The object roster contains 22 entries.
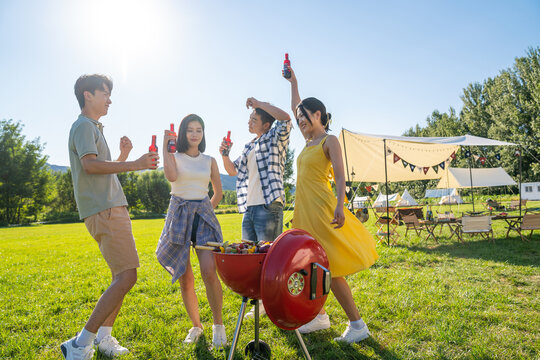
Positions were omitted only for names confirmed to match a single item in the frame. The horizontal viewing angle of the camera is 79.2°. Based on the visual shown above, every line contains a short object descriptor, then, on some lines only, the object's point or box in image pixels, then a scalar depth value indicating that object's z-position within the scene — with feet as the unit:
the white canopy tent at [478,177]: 68.44
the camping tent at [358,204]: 95.76
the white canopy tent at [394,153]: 35.55
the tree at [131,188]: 208.54
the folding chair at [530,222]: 29.45
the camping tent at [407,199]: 96.77
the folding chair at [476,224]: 29.30
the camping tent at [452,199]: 107.96
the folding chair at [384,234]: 31.10
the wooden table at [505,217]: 30.69
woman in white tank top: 9.50
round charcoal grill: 6.11
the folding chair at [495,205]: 63.03
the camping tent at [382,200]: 109.38
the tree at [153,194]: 222.28
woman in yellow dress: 9.30
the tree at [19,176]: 133.08
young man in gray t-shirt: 8.08
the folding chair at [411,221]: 33.19
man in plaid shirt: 10.93
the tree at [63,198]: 196.24
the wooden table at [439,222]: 30.32
